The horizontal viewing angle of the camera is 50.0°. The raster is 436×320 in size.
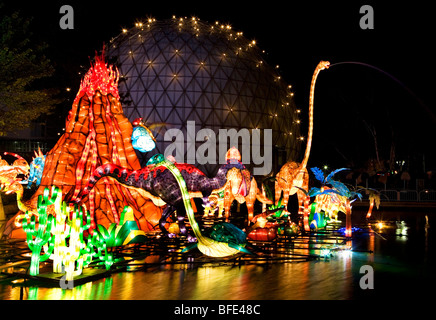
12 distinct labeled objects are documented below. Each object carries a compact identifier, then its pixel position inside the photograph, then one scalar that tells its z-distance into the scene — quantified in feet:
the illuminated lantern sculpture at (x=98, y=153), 45.16
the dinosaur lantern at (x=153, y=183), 39.78
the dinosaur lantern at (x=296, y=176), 57.16
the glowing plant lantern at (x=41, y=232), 27.07
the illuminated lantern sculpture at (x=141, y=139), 50.01
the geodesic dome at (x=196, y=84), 128.26
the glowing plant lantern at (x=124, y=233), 34.41
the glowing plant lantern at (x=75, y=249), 26.30
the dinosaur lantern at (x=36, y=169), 59.16
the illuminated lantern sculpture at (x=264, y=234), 42.60
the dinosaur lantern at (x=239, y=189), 56.34
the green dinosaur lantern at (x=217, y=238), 32.63
